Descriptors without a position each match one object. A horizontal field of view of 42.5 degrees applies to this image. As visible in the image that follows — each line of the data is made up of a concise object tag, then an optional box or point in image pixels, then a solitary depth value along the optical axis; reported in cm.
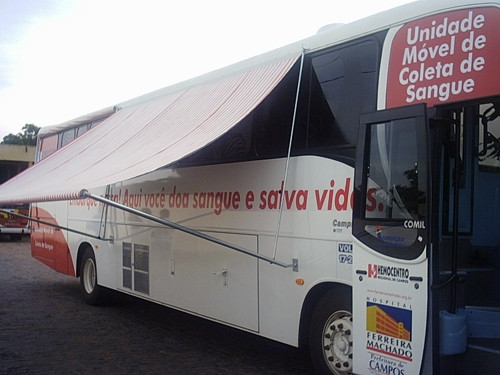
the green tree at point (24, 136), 8625
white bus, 475
